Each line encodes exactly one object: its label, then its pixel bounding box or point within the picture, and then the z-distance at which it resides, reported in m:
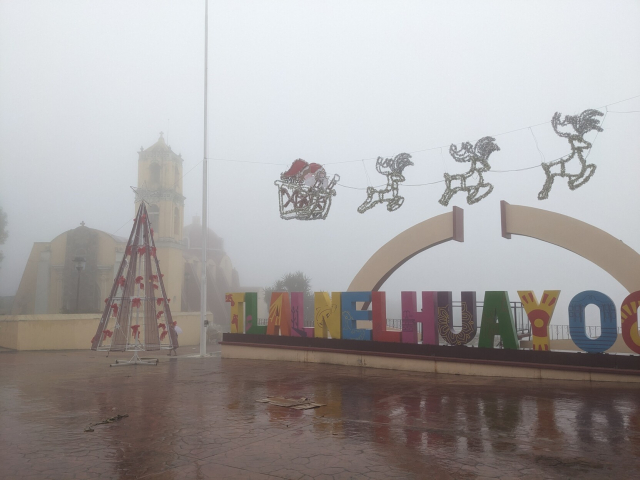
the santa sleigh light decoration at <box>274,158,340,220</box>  16.00
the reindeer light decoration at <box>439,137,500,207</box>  12.55
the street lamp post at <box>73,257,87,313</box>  21.80
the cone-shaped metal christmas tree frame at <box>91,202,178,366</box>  16.91
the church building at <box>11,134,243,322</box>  31.94
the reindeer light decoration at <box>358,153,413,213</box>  14.18
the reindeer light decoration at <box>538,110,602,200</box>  10.97
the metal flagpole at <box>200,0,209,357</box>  19.67
